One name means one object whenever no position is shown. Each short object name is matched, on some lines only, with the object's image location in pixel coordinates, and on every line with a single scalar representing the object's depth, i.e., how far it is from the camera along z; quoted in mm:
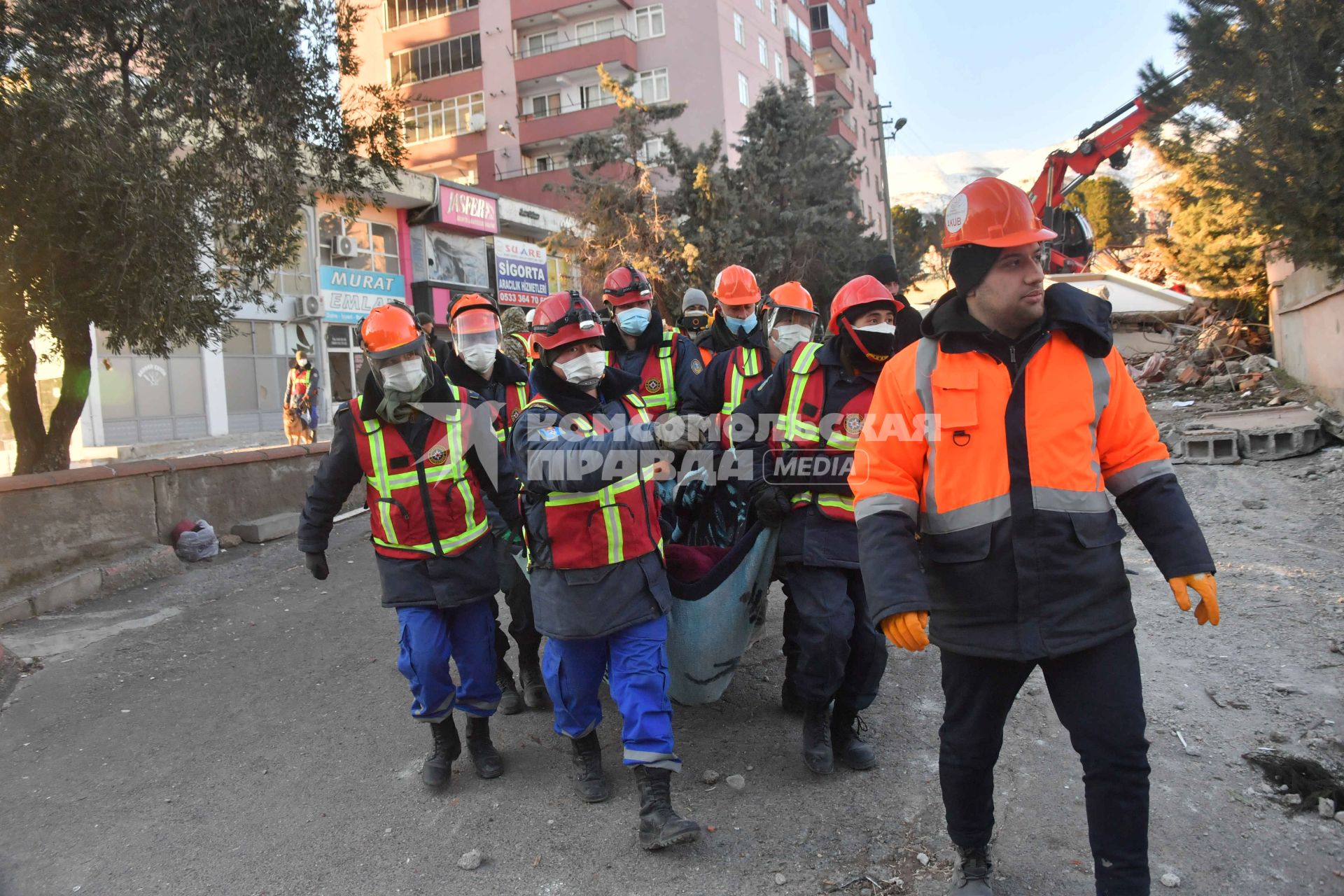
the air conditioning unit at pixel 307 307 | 23922
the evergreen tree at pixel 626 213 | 23375
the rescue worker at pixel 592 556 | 3143
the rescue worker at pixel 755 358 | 4398
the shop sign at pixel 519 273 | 30297
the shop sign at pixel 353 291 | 24844
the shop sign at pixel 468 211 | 27734
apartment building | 37781
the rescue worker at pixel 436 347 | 4736
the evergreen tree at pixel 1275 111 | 8375
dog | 15914
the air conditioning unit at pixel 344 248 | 24766
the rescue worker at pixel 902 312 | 3748
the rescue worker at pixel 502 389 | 4516
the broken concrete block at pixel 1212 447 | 9508
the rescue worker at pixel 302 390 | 15562
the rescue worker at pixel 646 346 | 4801
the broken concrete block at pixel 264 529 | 8938
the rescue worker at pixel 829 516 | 3490
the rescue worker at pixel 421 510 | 3609
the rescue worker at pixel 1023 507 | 2283
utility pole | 34969
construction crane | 17719
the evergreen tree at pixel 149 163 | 6934
